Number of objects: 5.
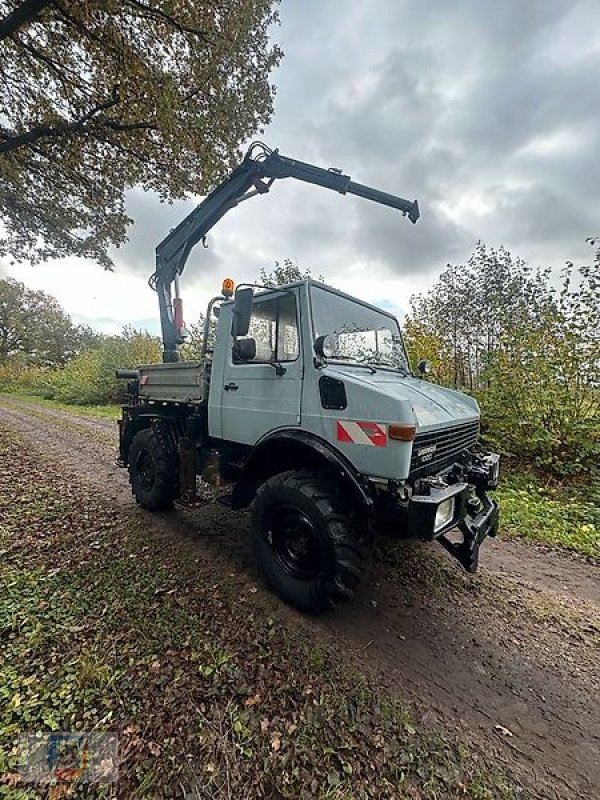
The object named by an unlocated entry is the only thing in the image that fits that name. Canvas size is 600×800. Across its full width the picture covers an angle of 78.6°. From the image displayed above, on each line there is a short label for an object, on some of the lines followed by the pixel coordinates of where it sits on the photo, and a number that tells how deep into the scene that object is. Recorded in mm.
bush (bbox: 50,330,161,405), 16547
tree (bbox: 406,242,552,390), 6527
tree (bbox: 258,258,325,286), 12641
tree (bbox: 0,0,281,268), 4809
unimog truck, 2334
